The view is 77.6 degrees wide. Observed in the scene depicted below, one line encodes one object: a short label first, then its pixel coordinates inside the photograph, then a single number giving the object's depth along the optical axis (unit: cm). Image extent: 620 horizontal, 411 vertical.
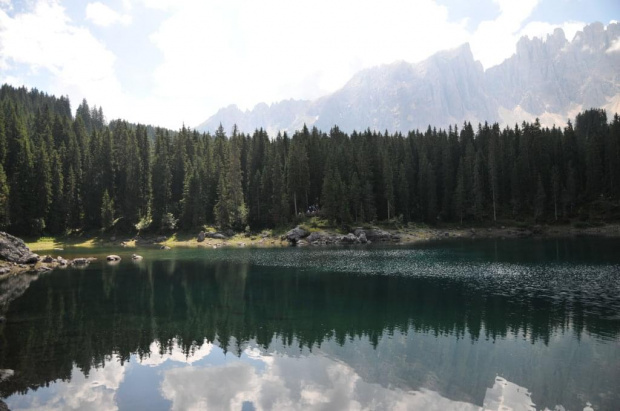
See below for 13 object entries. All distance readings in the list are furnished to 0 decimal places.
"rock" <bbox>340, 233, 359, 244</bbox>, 10000
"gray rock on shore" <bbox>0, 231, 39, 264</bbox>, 5781
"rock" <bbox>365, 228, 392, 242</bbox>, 10362
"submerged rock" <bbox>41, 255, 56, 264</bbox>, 6419
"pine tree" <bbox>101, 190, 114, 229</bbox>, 11056
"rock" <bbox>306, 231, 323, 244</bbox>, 9962
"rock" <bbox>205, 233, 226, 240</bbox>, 10911
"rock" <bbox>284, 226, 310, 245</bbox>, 10116
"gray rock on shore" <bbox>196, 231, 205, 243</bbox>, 10696
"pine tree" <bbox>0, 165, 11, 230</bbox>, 8994
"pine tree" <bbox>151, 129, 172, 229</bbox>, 11844
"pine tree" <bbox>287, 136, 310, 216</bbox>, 11875
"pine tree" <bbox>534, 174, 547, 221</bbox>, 11388
